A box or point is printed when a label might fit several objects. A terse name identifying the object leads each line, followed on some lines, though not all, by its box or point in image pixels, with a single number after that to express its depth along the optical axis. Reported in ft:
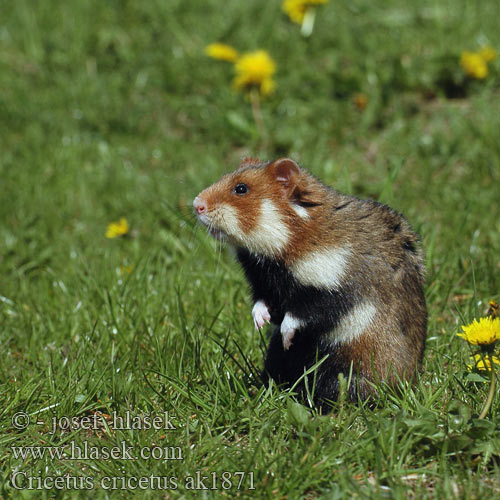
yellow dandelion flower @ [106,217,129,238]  33.14
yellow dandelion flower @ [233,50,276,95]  39.17
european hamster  20.51
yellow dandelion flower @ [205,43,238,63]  42.30
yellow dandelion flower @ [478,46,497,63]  39.60
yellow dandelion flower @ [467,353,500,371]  19.42
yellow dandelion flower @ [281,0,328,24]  43.11
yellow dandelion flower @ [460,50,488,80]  39.27
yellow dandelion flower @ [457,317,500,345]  18.51
